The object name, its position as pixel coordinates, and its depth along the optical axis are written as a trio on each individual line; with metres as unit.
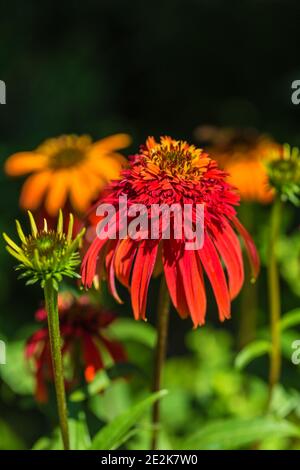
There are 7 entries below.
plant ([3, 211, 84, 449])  0.48
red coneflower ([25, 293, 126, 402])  0.58
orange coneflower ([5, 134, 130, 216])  0.66
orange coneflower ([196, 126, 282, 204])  0.72
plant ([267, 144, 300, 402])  0.57
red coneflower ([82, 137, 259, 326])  0.51
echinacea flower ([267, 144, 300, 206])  0.57
